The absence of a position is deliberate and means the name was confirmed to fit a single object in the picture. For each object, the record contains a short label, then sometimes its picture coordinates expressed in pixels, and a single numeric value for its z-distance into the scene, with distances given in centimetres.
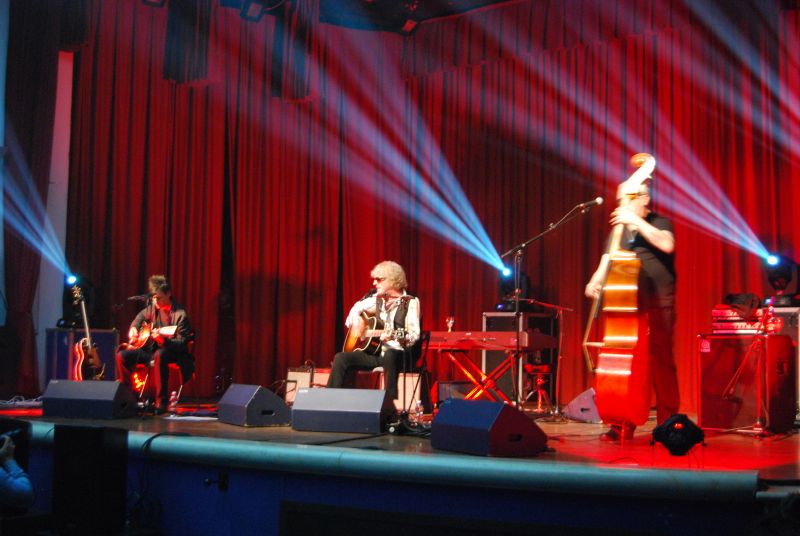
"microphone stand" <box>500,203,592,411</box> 533
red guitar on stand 677
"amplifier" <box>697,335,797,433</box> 506
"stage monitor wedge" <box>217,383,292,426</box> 496
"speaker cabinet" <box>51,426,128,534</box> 379
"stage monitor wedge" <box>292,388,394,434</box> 450
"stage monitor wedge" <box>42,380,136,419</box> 521
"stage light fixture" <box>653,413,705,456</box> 336
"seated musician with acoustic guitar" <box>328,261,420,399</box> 573
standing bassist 436
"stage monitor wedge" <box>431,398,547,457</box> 347
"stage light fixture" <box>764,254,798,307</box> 648
